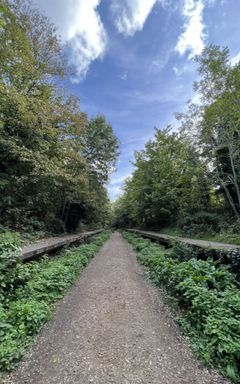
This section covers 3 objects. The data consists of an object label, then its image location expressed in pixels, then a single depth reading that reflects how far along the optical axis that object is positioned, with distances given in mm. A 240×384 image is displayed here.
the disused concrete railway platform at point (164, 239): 5318
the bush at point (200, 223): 11000
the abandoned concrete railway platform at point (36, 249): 4751
